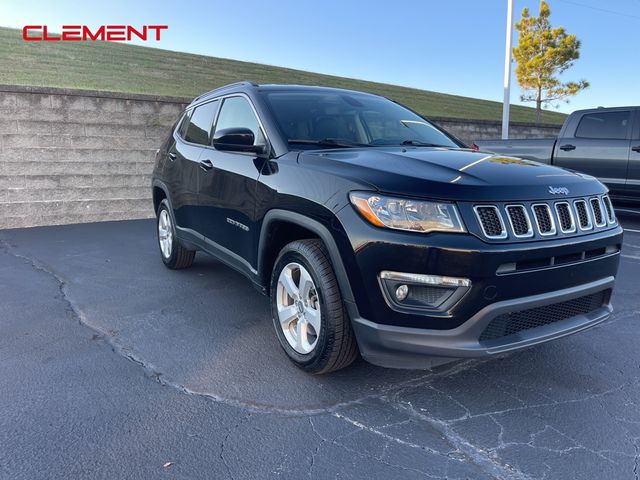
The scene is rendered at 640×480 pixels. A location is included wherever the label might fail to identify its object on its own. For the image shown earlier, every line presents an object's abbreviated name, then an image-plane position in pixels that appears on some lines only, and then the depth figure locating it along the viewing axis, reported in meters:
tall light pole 12.91
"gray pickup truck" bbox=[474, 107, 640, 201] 7.92
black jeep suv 2.45
